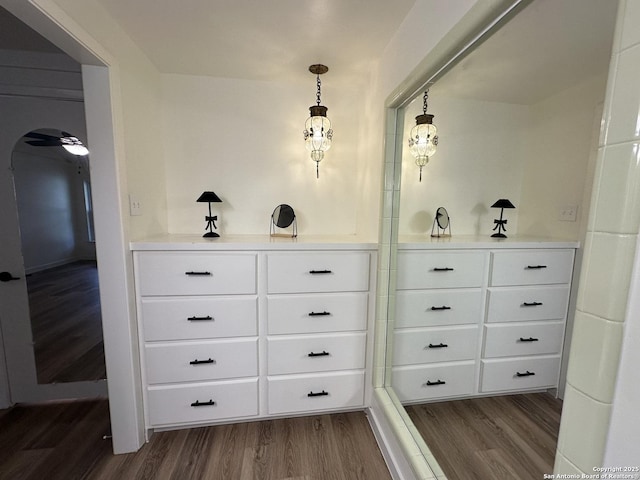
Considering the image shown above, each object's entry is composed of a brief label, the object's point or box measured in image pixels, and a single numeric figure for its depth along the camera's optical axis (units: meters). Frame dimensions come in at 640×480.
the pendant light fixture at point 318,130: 1.93
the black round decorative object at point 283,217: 2.14
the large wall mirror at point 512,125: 0.77
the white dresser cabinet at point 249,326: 1.59
